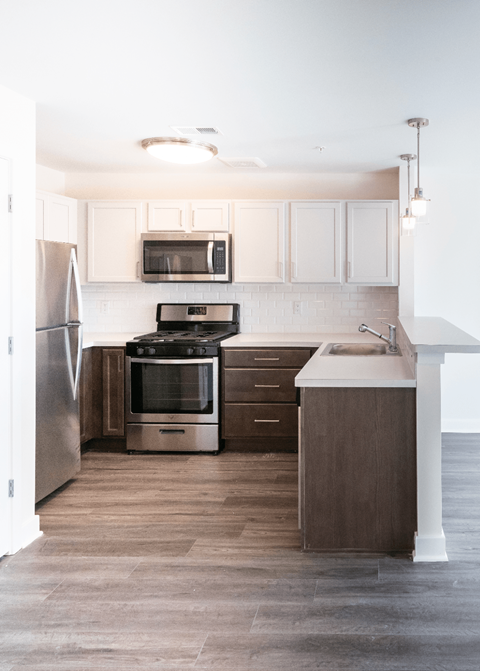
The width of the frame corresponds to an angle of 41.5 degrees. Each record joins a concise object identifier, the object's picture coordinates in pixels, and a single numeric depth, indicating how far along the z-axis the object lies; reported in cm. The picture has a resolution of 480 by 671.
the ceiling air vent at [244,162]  502
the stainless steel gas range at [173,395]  508
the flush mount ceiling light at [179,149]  433
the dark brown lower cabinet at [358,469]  305
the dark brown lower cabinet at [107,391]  512
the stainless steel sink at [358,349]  468
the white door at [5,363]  308
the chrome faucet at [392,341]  431
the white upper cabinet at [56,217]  502
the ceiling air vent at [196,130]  402
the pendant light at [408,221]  424
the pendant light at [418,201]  384
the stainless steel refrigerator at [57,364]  376
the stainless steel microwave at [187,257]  546
